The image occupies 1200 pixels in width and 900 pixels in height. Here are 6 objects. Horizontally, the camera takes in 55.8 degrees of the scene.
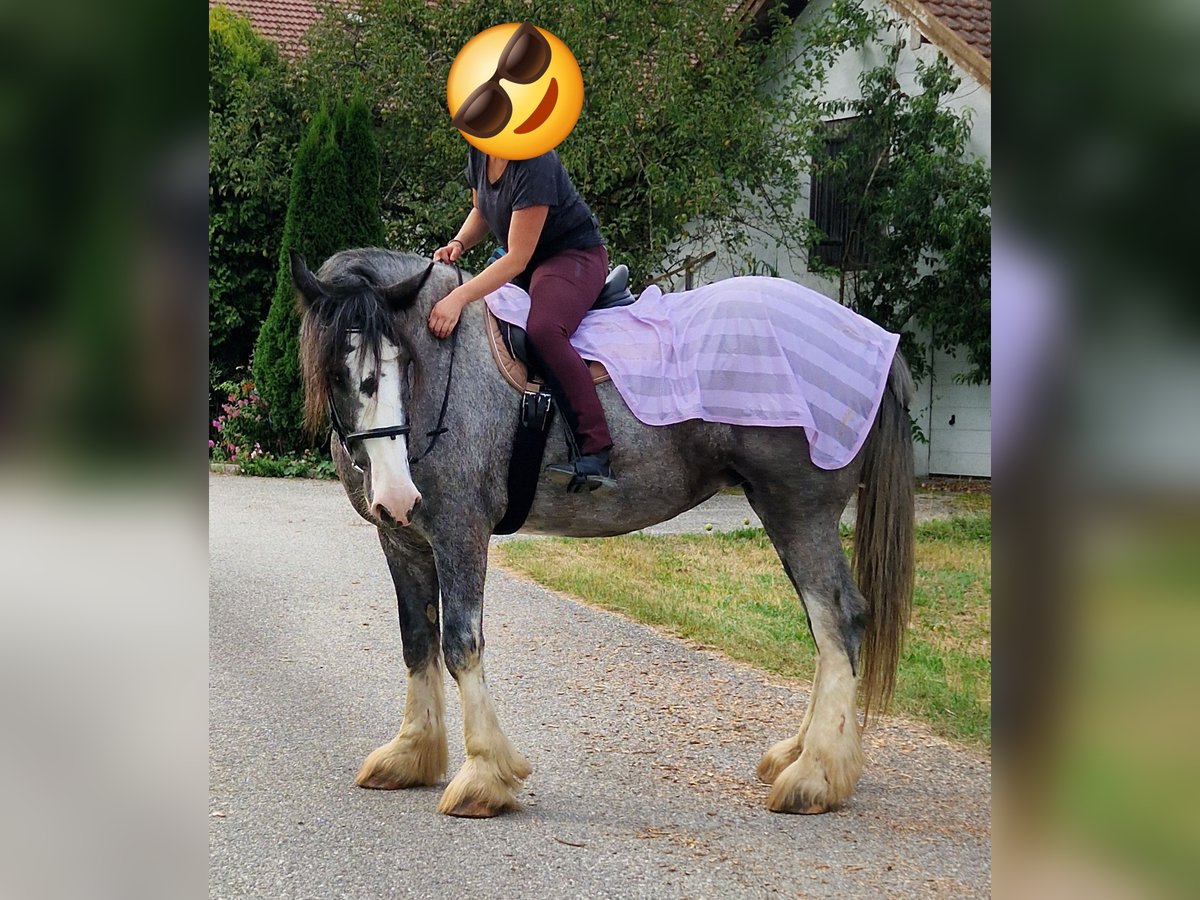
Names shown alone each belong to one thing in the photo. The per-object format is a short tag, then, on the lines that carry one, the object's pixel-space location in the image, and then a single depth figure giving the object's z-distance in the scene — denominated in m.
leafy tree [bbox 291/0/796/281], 11.99
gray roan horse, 3.62
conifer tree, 12.39
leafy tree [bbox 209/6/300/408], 13.66
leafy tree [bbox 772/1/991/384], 12.55
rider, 3.88
